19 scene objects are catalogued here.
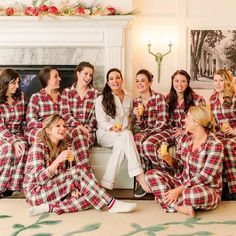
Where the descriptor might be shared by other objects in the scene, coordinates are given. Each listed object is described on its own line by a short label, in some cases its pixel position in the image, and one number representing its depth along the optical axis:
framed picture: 5.68
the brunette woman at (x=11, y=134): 4.24
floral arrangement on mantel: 5.32
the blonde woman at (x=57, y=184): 3.68
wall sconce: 5.66
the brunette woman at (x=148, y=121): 4.37
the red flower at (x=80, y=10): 5.30
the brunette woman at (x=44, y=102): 4.53
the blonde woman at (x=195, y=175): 3.67
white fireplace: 5.38
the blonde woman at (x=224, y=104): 4.43
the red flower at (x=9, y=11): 5.34
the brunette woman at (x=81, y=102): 4.71
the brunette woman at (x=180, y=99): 4.69
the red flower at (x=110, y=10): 5.33
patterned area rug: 3.25
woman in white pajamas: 4.17
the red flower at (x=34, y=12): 5.32
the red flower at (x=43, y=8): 5.30
